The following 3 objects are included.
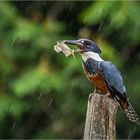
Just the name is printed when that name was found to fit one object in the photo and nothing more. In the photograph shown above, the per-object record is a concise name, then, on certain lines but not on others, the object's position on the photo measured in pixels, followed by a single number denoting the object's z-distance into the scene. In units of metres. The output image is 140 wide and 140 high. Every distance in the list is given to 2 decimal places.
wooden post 6.74
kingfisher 7.37
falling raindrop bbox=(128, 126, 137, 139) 14.16
